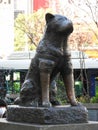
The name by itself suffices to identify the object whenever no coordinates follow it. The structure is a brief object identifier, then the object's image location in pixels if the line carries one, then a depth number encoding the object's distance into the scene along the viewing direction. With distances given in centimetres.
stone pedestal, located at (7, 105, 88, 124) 485
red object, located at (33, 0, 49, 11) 4372
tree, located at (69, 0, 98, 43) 2293
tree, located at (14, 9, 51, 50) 2859
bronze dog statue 505
